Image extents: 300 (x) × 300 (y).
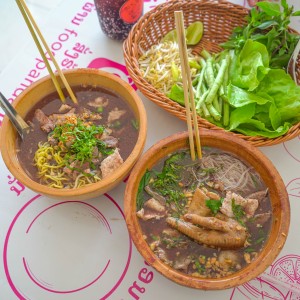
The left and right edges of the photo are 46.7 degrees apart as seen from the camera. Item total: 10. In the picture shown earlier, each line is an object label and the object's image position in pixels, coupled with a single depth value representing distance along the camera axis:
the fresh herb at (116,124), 0.43
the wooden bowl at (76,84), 0.36
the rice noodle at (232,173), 0.39
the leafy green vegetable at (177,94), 0.46
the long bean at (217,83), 0.46
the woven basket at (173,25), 0.47
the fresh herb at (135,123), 0.42
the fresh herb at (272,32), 0.48
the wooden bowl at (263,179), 0.31
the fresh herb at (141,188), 0.38
